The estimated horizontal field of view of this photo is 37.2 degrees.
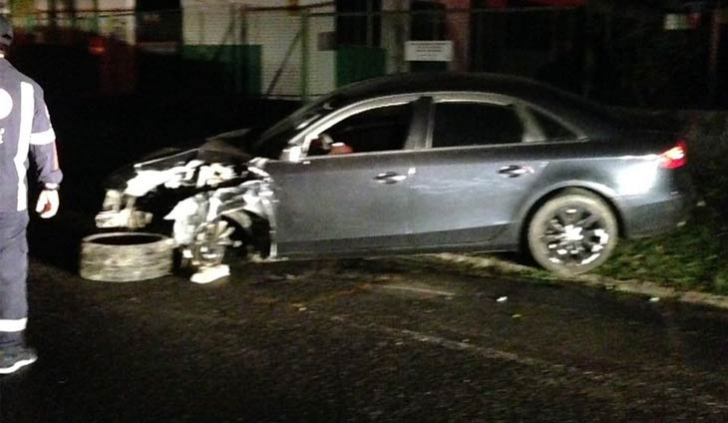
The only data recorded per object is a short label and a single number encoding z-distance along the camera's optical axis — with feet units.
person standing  18.76
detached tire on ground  26.30
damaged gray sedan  26.43
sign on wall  44.83
